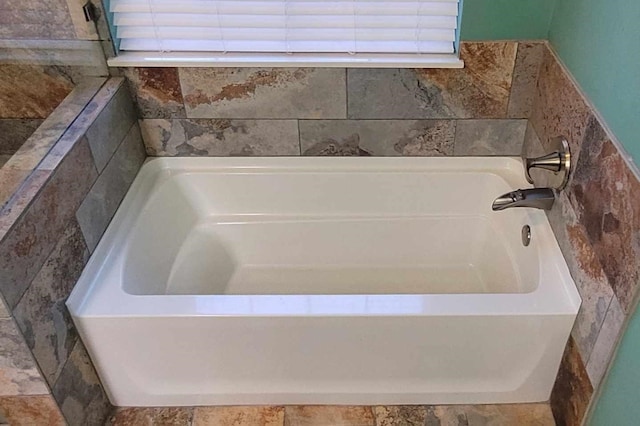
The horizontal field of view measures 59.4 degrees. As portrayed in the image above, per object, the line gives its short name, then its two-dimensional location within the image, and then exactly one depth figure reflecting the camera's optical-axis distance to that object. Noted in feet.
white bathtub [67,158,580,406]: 4.66
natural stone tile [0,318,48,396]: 4.03
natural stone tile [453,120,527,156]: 6.18
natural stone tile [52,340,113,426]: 4.61
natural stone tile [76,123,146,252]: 5.03
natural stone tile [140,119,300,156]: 6.31
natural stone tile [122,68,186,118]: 5.97
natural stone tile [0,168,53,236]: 4.00
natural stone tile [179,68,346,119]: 5.93
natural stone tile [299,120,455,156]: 6.23
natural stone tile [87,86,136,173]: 5.24
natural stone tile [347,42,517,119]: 5.74
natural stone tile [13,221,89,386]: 4.14
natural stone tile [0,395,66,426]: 4.49
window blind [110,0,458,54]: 5.65
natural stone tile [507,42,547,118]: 5.66
